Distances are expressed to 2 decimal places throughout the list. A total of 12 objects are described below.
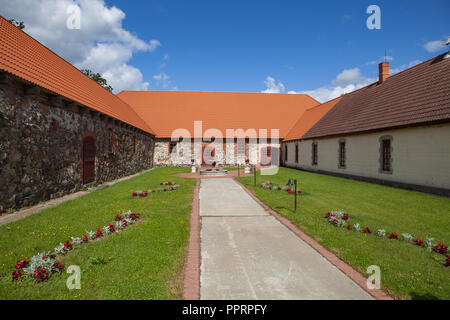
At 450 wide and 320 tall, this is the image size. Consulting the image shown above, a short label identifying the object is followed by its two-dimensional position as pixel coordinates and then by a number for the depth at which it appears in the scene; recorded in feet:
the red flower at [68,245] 14.74
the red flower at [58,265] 12.23
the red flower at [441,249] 15.16
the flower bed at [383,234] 15.28
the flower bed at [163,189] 32.12
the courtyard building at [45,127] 22.94
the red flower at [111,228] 18.28
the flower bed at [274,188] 35.72
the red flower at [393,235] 17.47
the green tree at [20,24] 83.16
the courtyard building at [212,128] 87.56
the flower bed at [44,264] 11.49
